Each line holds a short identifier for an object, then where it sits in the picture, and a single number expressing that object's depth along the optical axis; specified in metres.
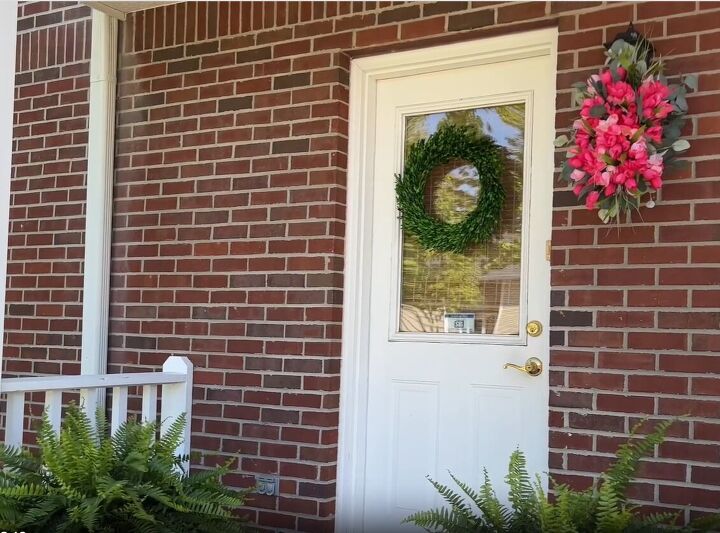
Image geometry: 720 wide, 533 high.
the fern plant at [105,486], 2.62
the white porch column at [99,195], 4.27
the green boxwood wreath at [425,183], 3.59
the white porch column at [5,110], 2.83
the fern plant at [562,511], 2.40
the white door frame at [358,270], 3.82
